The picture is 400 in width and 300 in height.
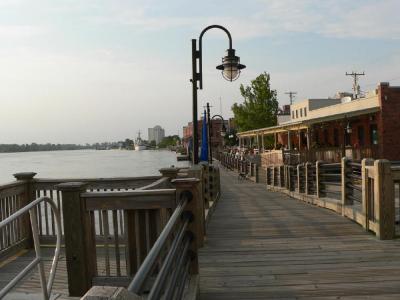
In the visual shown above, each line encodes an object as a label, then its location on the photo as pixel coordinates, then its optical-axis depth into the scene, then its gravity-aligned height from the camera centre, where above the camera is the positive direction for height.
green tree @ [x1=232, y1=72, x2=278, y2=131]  47.16 +4.43
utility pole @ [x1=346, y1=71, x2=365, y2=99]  53.46 +7.40
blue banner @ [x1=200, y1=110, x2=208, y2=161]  16.12 -0.22
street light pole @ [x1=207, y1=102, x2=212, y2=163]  28.50 +1.38
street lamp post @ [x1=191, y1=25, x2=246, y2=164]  8.72 +1.72
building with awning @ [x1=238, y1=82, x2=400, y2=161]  23.14 +0.90
